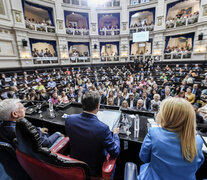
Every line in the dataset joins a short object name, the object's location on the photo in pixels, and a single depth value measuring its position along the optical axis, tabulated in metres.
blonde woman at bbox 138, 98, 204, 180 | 0.83
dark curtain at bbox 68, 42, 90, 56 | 12.99
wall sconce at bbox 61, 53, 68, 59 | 12.14
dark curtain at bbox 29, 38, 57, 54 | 10.32
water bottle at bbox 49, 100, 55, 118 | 2.20
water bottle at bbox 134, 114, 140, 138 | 1.50
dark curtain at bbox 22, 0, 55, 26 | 9.62
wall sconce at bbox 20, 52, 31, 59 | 9.52
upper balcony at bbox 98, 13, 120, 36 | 13.40
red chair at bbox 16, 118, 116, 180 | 0.74
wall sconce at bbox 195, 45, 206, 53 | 9.60
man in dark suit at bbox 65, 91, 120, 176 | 1.12
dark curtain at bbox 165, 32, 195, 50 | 10.54
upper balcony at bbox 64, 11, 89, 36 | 12.42
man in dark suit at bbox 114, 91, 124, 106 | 4.84
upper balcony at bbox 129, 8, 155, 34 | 12.51
